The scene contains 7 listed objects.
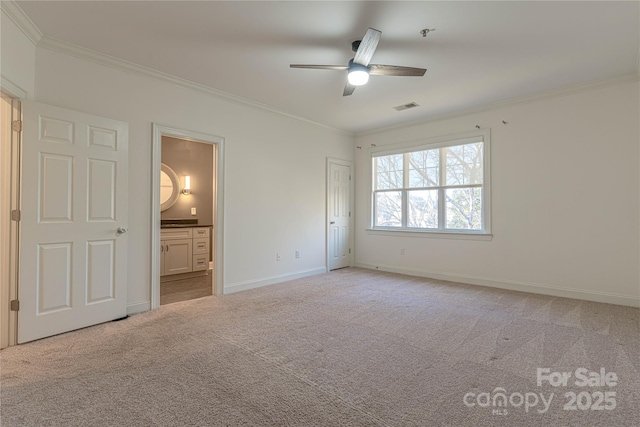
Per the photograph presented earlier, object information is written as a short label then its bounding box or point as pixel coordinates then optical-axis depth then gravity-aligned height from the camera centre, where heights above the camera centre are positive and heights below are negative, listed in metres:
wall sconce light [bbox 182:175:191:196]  6.10 +0.61
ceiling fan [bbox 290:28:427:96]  2.76 +1.42
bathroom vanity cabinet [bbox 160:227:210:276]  5.14 -0.57
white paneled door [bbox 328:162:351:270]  6.09 +0.06
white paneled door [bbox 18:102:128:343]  2.74 -0.04
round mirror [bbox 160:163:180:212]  5.78 +0.57
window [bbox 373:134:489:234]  5.07 +0.55
